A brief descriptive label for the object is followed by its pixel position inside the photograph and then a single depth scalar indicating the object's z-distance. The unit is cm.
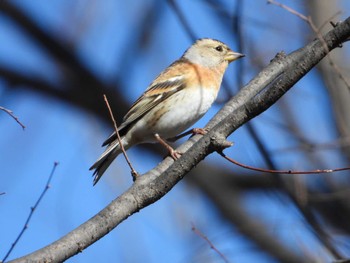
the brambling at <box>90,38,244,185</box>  1120
